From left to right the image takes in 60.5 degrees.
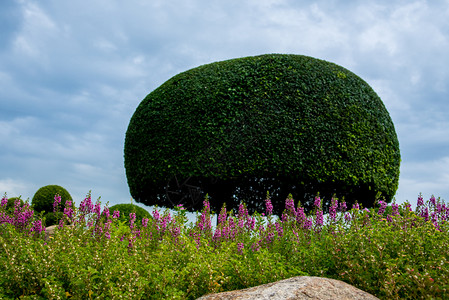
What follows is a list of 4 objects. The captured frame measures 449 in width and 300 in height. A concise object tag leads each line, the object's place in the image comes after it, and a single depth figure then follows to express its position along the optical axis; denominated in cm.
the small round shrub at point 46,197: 1345
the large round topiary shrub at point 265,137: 973
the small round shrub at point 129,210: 1111
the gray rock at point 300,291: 288
